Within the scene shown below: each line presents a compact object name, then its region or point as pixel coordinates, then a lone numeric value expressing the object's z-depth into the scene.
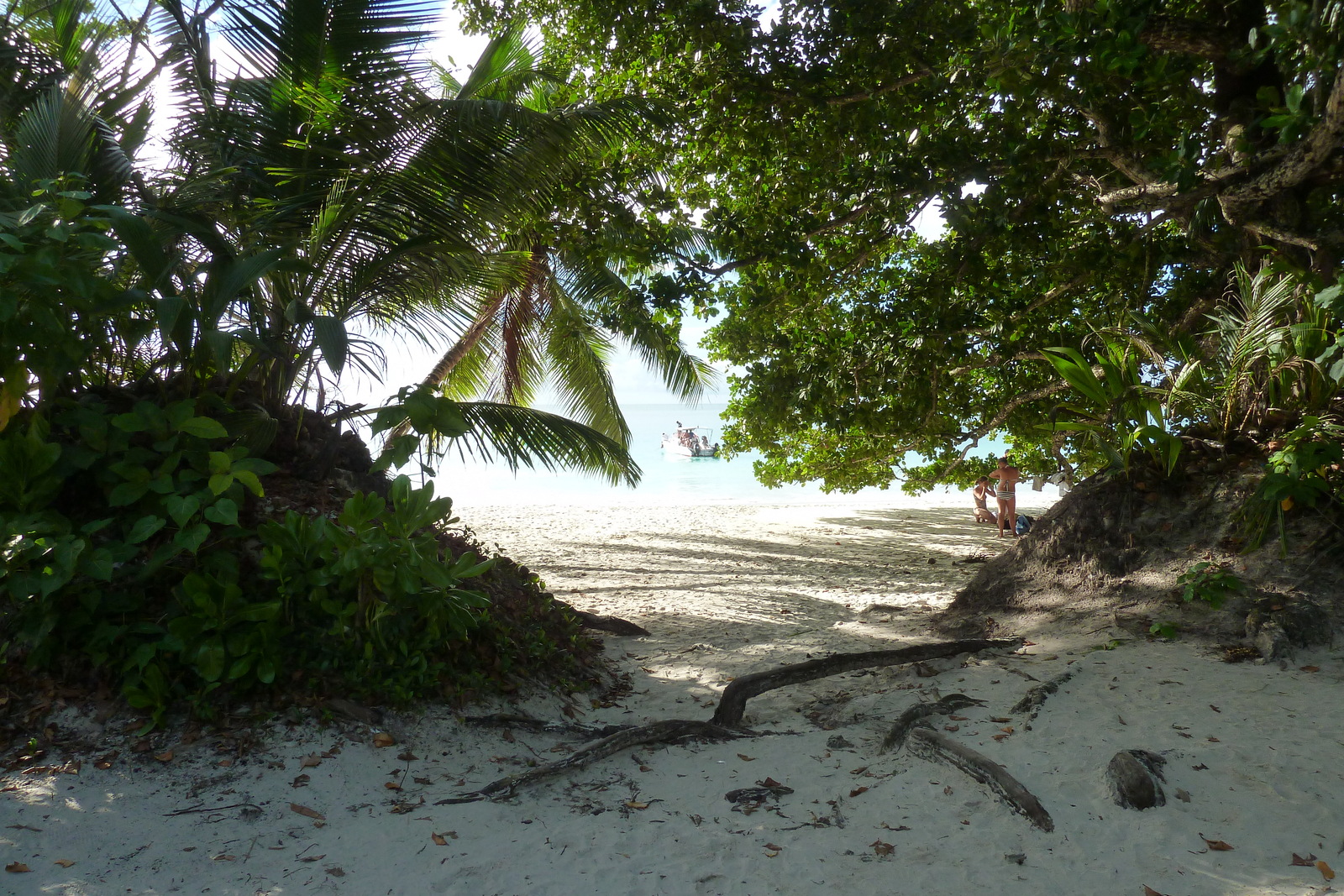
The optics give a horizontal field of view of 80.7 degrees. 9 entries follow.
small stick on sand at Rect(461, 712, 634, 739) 3.74
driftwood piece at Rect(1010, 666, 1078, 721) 3.70
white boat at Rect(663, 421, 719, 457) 49.94
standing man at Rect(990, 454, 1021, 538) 11.19
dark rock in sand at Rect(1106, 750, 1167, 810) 2.82
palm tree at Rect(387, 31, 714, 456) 8.35
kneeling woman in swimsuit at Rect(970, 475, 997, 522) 13.98
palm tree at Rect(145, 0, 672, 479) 4.84
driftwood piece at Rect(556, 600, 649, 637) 6.20
